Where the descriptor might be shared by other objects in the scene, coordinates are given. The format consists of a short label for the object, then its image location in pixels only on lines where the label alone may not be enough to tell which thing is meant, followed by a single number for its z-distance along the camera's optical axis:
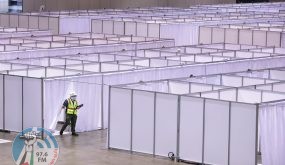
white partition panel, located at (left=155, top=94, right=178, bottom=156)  30.22
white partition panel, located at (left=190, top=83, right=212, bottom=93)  34.16
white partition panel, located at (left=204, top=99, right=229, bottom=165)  28.72
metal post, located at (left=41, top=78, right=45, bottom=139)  34.31
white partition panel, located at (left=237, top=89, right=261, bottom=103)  32.62
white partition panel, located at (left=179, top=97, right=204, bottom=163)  29.44
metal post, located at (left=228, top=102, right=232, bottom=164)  28.55
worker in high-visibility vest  33.97
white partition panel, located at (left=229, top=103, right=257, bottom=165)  28.05
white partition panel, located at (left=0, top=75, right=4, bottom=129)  35.28
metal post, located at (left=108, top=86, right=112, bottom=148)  32.03
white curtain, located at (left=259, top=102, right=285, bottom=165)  28.41
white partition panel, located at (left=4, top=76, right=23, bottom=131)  34.84
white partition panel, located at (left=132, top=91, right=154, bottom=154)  30.89
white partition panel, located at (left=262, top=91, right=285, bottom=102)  31.88
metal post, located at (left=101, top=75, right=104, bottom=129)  36.41
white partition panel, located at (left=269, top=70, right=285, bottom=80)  40.97
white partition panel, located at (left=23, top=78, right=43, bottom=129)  34.47
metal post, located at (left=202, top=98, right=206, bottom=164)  29.24
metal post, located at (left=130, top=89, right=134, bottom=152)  31.38
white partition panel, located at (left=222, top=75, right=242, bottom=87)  37.69
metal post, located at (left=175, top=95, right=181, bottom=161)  30.02
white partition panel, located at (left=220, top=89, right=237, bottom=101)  32.53
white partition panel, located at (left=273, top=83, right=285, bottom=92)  34.97
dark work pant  34.12
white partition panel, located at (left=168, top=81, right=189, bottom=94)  34.91
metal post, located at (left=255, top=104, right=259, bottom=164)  27.86
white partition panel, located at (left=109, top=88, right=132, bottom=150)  31.61
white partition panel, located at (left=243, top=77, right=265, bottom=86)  37.04
